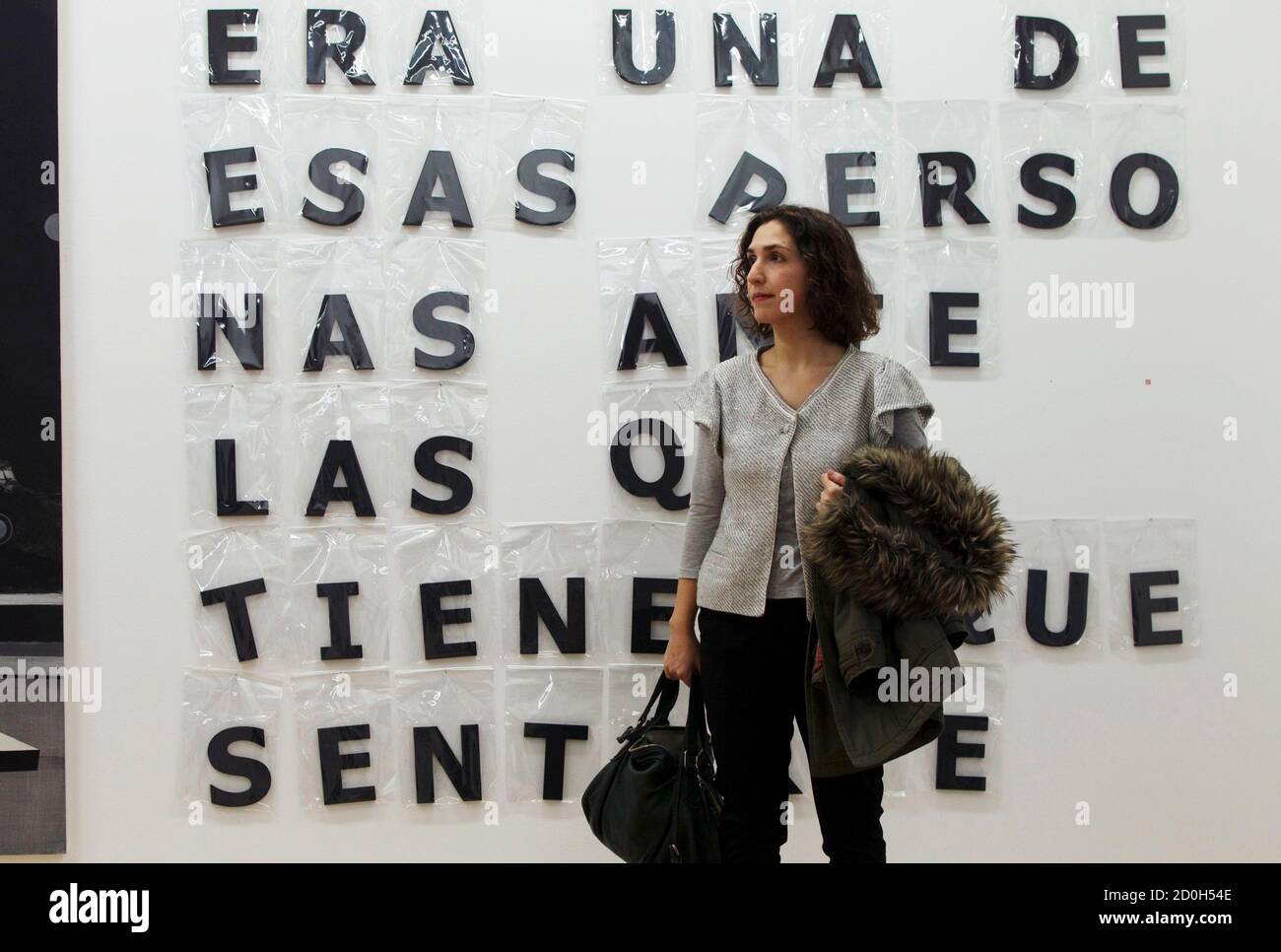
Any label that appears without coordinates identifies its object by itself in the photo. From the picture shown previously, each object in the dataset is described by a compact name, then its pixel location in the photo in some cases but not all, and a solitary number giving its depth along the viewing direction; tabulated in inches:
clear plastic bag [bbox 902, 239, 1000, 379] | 96.2
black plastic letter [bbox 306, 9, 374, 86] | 95.2
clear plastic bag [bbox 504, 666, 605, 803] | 95.7
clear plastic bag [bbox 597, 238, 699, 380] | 95.6
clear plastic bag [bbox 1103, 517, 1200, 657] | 96.7
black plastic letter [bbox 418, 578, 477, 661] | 95.3
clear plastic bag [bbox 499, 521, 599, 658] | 95.6
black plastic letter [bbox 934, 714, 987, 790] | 96.2
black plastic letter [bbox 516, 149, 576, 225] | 95.3
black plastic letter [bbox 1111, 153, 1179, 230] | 96.6
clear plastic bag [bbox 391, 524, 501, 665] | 95.5
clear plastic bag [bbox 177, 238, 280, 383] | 95.4
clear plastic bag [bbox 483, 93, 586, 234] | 95.5
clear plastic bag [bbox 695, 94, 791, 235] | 95.4
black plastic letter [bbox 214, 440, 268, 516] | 95.0
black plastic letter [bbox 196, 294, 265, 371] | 95.2
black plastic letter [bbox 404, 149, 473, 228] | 95.2
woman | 71.1
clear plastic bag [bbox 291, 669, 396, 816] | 95.8
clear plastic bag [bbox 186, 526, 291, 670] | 95.6
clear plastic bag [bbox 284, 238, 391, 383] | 95.7
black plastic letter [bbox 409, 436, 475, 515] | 95.3
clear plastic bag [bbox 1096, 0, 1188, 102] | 96.9
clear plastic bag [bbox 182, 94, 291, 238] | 95.1
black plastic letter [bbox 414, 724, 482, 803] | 95.3
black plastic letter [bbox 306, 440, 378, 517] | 95.2
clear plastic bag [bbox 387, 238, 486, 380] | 95.3
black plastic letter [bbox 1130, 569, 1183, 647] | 96.5
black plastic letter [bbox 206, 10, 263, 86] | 95.2
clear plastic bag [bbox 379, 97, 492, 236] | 95.3
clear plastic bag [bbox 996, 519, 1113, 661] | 96.3
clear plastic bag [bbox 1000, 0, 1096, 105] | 96.6
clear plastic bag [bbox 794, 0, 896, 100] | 95.9
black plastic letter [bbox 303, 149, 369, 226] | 95.2
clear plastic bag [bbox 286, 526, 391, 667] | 95.8
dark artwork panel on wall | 94.0
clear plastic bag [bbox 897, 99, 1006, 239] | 96.1
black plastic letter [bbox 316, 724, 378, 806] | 95.3
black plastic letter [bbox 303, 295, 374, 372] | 95.3
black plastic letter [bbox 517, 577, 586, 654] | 95.5
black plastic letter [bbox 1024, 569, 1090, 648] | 96.2
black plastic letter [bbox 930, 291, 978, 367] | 95.7
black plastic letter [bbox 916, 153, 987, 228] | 96.0
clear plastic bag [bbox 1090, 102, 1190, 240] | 96.8
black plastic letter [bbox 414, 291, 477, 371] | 95.2
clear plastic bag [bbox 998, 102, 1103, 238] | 96.4
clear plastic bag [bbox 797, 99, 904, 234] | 95.8
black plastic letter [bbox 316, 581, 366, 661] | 95.2
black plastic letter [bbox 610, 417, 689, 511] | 95.3
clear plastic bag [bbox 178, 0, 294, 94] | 95.2
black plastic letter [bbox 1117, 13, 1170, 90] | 96.7
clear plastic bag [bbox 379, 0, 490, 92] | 95.3
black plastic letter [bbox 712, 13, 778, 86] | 95.6
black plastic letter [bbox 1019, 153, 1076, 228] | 96.3
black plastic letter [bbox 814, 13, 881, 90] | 95.8
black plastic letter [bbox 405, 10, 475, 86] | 95.3
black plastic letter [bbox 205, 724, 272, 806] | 95.4
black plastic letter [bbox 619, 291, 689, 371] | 95.0
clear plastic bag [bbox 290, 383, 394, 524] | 95.4
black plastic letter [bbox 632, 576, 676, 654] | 94.9
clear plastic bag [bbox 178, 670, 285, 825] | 95.5
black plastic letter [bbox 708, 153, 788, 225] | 95.3
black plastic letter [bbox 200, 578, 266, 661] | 95.0
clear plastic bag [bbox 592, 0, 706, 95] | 95.3
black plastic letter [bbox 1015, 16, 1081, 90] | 96.5
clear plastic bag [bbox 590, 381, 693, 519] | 95.3
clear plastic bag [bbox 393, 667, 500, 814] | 95.8
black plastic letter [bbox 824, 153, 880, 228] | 95.7
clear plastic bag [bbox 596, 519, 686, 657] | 95.0
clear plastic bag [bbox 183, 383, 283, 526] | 95.5
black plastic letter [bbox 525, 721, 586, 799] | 95.2
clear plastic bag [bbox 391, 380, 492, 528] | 95.7
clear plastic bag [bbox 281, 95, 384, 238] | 95.3
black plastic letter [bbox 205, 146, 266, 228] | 95.0
